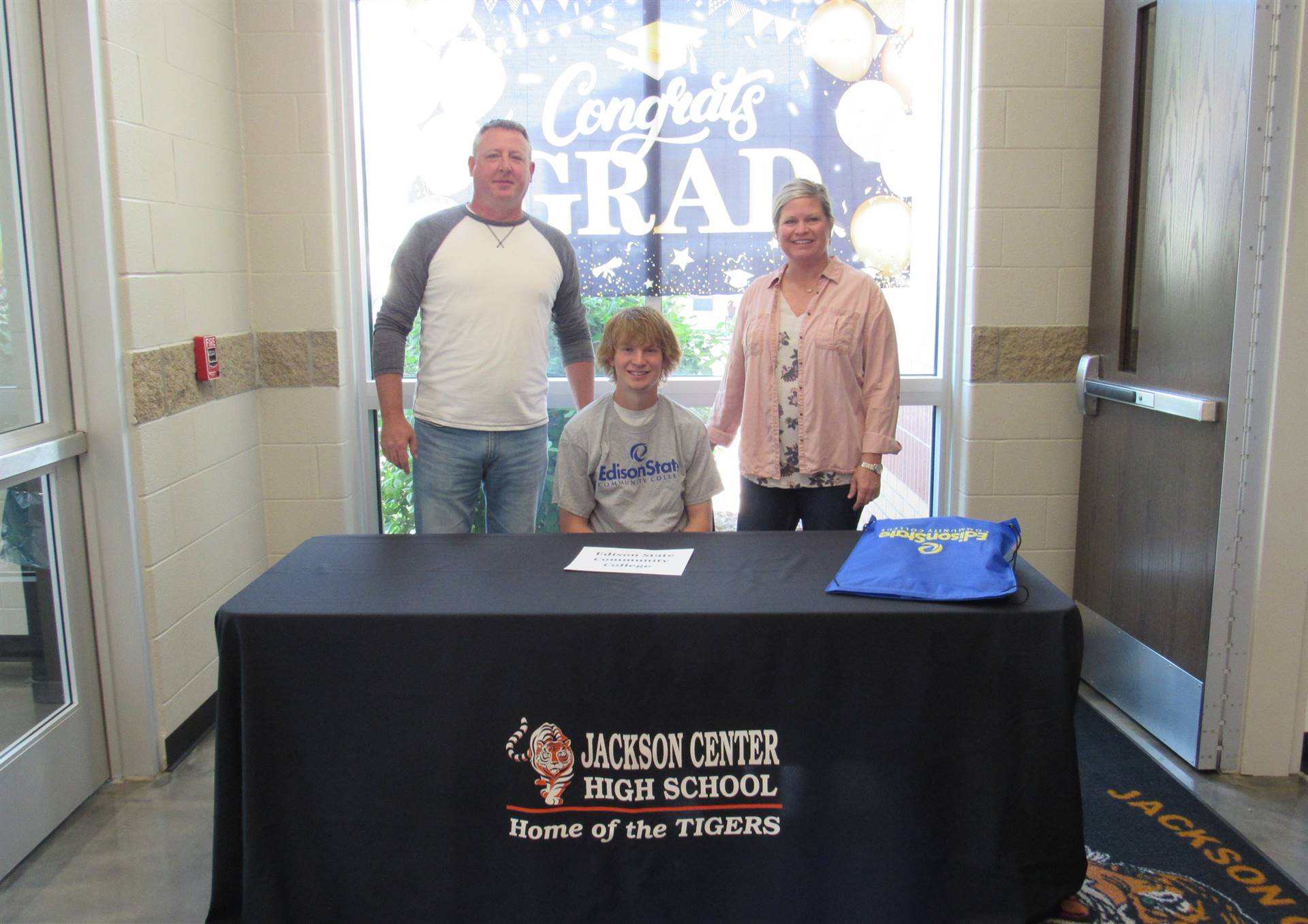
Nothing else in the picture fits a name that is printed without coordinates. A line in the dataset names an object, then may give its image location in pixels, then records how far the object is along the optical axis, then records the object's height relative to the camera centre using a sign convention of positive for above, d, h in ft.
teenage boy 8.32 -1.31
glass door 7.47 -1.50
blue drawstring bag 6.02 -1.62
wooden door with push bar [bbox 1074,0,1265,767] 8.23 -0.55
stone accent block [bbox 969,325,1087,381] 10.77 -0.64
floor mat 6.61 -3.89
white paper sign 6.66 -1.72
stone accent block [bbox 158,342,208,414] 8.81 -0.69
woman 8.91 -0.74
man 9.21 -0.38
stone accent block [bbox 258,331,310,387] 10.82 -0.61
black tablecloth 5.87 -2.59
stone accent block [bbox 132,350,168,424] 8.32 -0.71
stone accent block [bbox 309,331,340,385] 10.84 -0.64
